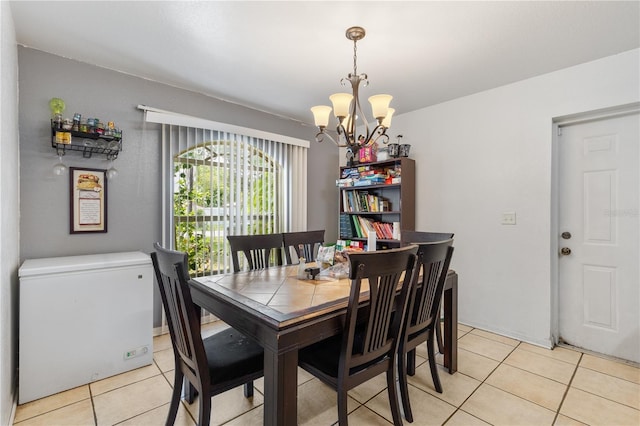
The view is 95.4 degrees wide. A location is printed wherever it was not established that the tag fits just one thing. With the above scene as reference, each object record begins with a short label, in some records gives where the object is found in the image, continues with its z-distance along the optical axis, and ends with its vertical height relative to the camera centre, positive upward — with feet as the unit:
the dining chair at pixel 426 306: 5.44 -1.93
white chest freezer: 6.04 -2.42
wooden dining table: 3.94 -1.52
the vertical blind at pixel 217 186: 9.20 +0.96
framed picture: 7.64 +0.37
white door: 7.76 -0.67
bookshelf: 11.28 +0.55
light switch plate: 9.27 -0.18
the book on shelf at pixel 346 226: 12.84 -0.58
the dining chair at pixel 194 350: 4.21 -2.41
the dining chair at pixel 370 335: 4.38 -2.03
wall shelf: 7.16 +1.82
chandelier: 6.10 +2.20
